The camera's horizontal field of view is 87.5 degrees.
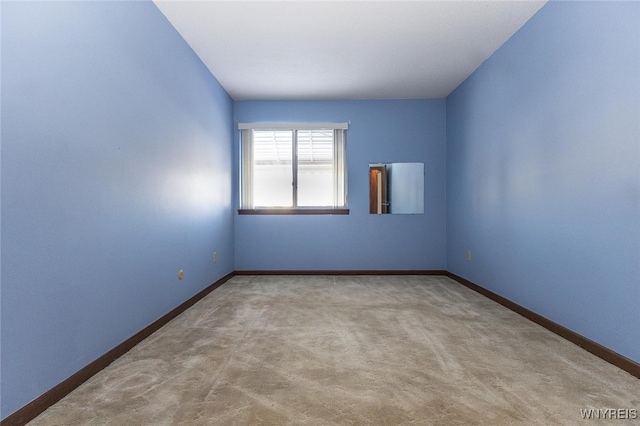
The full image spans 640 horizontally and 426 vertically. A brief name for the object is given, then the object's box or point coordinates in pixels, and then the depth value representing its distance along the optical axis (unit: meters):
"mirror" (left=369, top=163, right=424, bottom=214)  5.53
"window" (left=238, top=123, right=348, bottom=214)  5.49
